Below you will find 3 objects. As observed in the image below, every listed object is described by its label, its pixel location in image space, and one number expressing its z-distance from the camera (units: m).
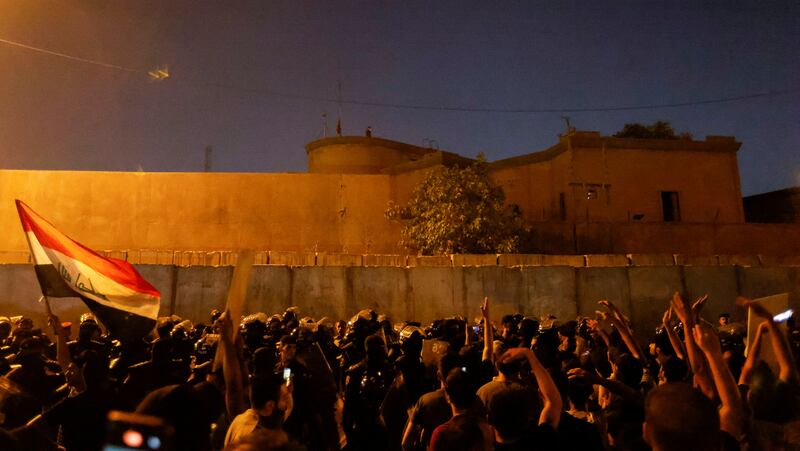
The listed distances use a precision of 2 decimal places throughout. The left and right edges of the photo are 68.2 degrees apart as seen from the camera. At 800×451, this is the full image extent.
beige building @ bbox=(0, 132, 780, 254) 29.08
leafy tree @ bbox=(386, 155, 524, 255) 25.47
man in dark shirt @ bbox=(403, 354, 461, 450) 4.17
